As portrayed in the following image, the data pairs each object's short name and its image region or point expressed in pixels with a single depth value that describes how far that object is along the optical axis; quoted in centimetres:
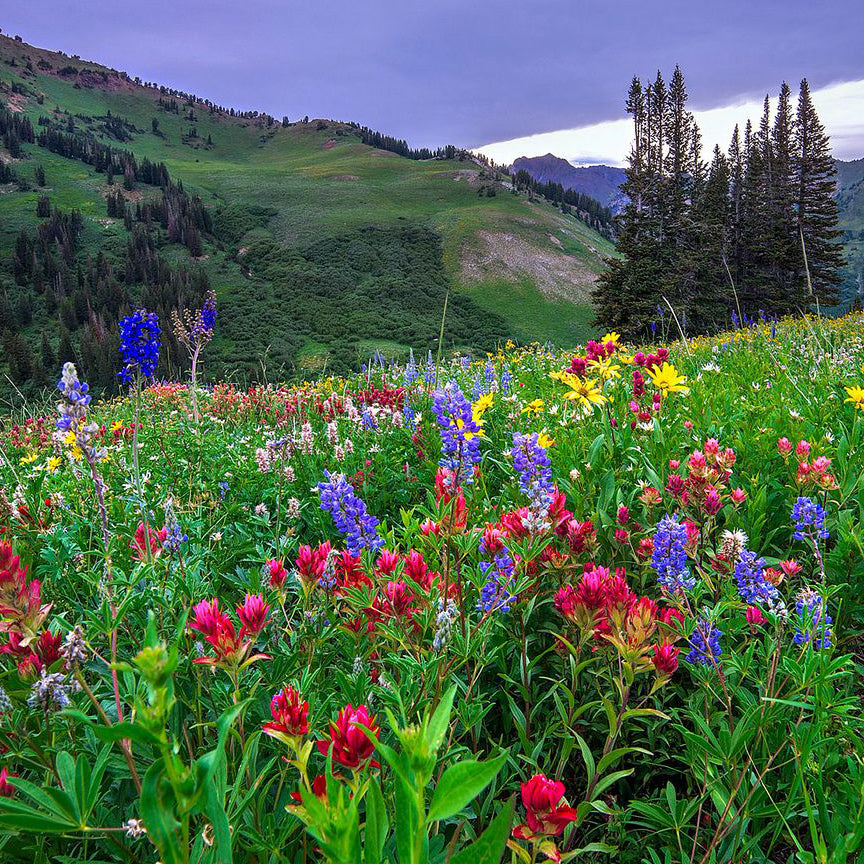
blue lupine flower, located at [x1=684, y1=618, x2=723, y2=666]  161
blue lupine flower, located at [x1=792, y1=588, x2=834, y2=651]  159
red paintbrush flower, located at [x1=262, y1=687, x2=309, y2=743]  109
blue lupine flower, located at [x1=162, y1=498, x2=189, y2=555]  211
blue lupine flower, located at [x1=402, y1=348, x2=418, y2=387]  694
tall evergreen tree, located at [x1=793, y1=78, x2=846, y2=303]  4831
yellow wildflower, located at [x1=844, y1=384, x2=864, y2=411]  328
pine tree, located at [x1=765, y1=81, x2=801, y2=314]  4859
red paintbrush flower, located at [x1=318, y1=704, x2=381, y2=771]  105
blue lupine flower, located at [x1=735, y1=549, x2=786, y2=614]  169
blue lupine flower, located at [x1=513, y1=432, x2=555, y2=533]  201
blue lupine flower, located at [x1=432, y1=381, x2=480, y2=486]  215
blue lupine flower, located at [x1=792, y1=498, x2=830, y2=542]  199
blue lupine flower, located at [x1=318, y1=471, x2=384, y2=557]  218
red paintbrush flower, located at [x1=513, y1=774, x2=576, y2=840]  102
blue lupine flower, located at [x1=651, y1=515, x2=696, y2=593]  183
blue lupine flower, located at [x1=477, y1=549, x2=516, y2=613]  170
